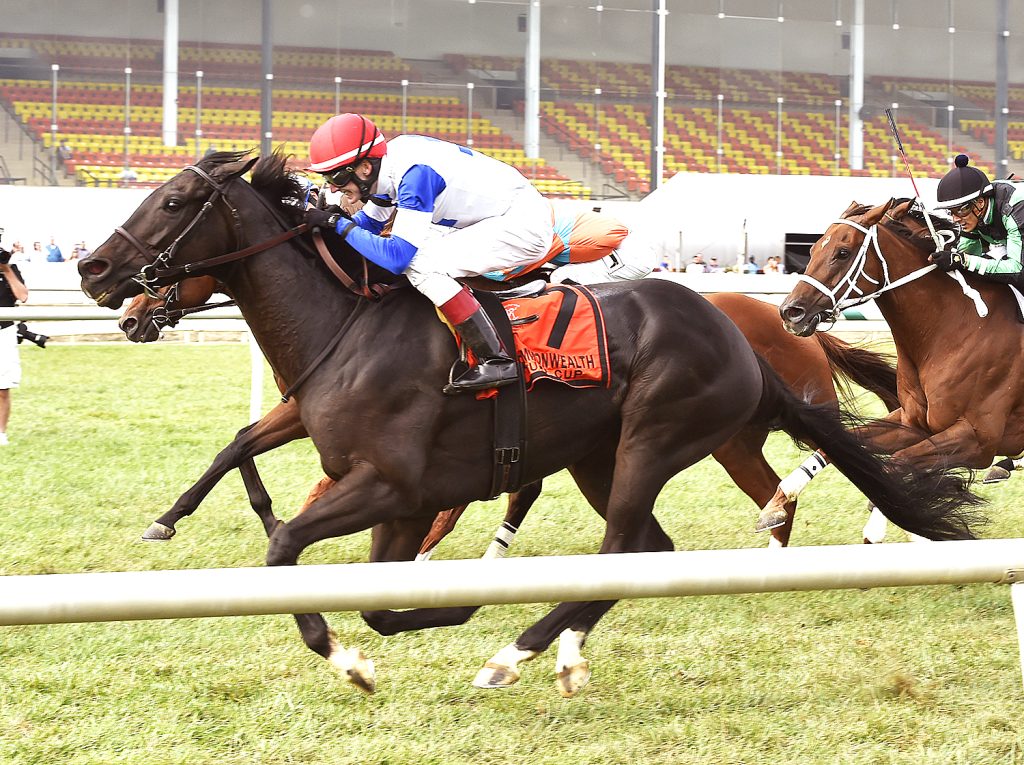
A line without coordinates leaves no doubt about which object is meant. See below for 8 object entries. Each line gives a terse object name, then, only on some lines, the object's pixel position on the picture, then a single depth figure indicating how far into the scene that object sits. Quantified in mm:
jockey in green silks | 10086
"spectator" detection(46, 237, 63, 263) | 41694
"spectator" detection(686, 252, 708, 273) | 42500
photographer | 16281
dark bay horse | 6992
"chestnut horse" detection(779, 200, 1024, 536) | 9984
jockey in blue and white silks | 7094
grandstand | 47094
